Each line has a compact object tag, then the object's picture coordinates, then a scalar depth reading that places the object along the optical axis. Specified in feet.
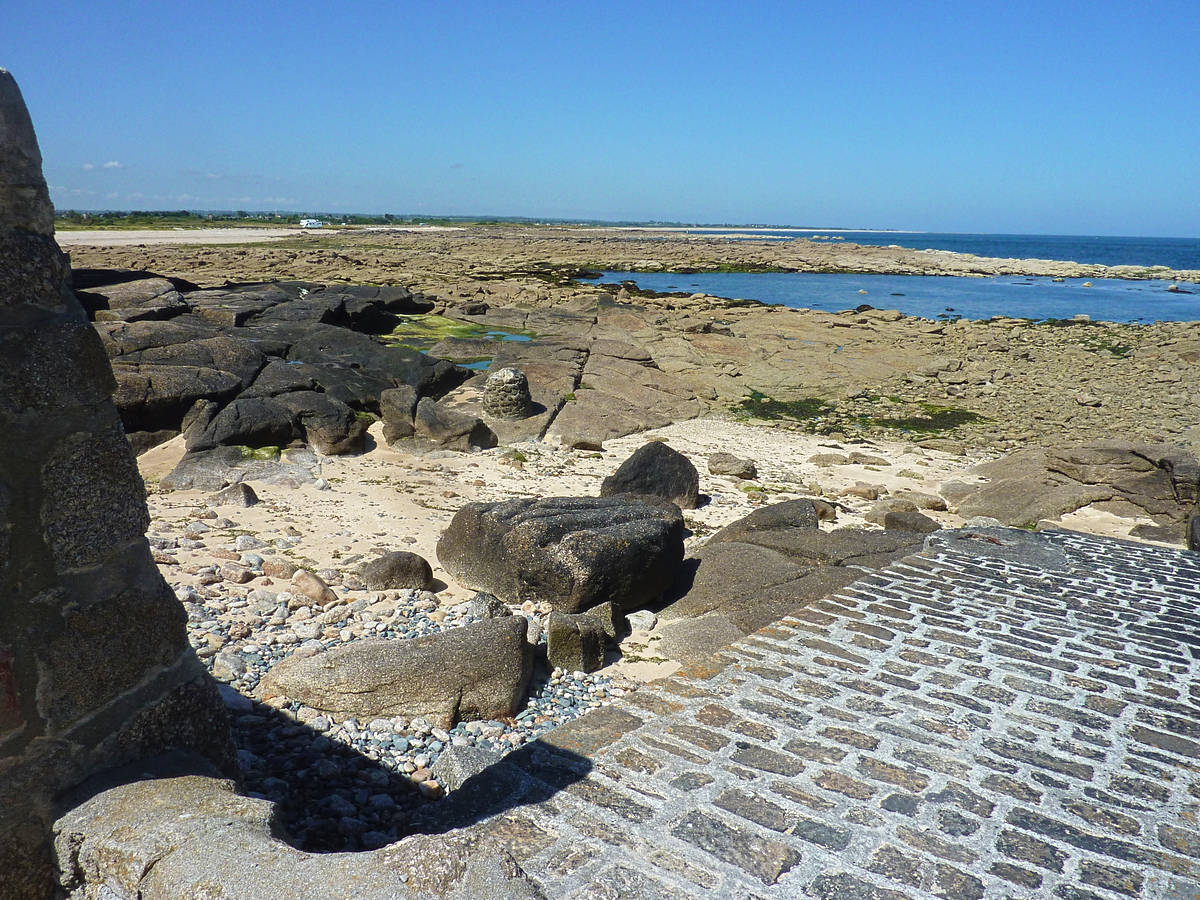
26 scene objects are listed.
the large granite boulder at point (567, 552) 21.54
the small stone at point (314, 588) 21.33
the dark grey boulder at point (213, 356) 42.29
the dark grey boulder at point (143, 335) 43.11
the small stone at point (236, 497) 28.81
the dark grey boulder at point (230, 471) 30.86
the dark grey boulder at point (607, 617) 20.20
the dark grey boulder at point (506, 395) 44.55
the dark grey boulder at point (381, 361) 49.24
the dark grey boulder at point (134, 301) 52.11
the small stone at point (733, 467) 38.01
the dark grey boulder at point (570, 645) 19.11
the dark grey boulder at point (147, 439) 35.07
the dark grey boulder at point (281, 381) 40.96
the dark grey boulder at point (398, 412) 39.47
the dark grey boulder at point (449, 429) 38.99
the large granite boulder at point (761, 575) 19.93
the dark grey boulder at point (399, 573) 22.41
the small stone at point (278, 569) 22.59
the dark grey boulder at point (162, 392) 36.47
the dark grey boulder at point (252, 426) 34.68
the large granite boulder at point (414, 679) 16.31
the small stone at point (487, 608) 20.84
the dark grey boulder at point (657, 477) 32.40
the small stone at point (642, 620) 21.49
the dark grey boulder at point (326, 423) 36.99
